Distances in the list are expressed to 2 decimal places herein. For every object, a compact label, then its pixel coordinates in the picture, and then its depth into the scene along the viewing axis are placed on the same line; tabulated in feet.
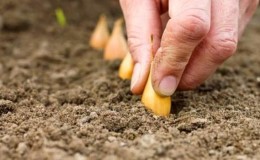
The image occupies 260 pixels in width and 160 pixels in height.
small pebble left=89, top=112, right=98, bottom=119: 1.16
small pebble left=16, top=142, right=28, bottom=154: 1.02
